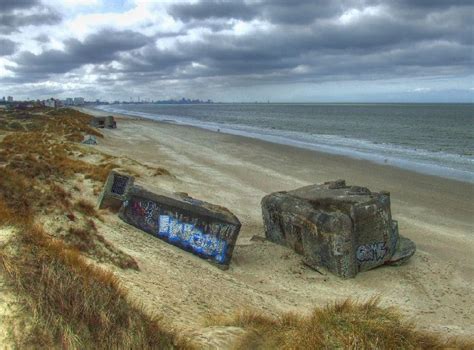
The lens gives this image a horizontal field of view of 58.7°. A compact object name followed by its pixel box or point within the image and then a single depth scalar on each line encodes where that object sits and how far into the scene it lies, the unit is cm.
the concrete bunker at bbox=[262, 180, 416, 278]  1041
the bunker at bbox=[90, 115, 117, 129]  5759
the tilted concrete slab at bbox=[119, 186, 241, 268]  1048
